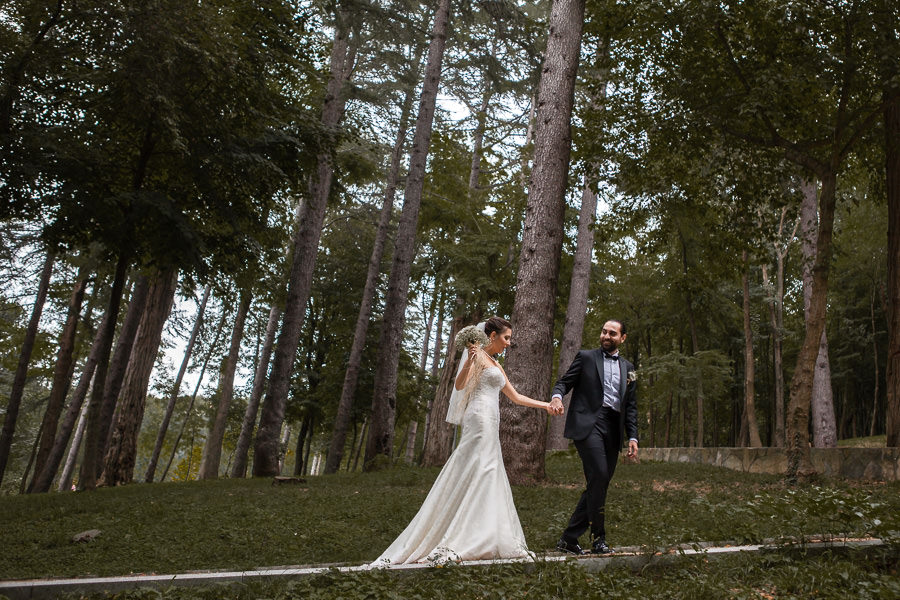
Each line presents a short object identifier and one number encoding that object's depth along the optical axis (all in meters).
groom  6.23
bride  6.02
